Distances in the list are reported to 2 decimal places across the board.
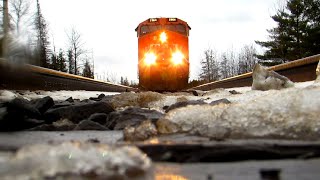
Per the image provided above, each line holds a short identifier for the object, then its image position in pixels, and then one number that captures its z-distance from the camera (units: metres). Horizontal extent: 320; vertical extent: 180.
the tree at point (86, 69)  56.85
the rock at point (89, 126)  3.34
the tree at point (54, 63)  46.09
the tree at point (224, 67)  91.62
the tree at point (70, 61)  57.31
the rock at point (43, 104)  4.59
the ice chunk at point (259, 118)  2.22
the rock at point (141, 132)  2.35
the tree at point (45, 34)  54.03
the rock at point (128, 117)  3.49
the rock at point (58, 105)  4.90
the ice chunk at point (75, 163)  1.26
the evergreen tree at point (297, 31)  31.22
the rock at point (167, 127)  2.54
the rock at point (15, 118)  3.26
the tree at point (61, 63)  49.11
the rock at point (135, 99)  5.80
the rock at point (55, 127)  3.34
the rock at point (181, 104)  4.28
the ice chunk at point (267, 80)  6.07
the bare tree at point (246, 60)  83.12
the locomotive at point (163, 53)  15.32
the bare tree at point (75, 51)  59.53
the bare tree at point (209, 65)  89.56
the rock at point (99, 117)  4.03
